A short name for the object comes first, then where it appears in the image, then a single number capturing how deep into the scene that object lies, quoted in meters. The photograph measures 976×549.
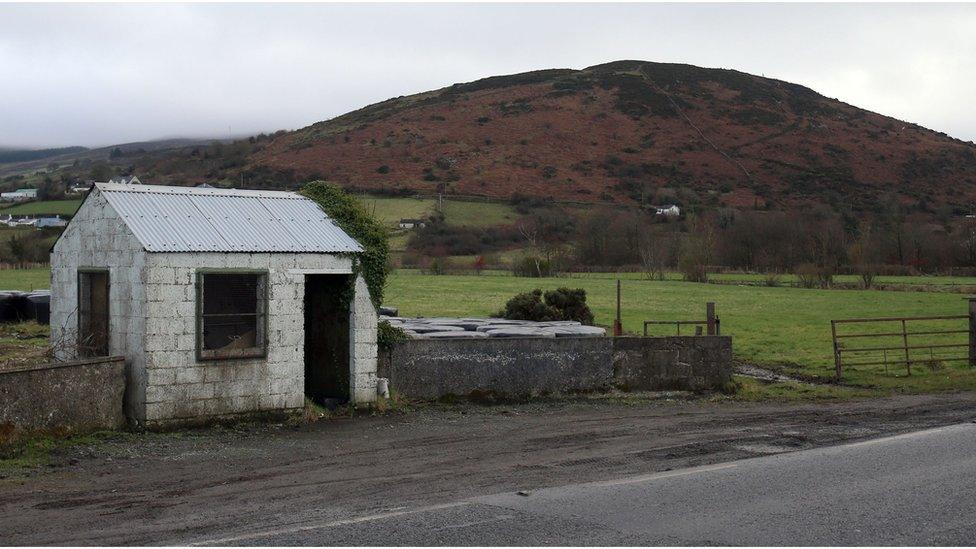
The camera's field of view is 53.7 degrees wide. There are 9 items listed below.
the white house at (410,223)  92.75
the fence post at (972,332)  23.05
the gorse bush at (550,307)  27.50
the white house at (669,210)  109.22
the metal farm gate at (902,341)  23.06
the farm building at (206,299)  13.62
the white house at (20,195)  100.92
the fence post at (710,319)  21.30
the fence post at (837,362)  22.05
